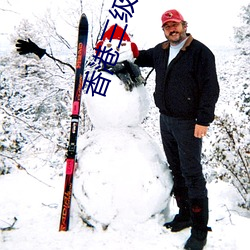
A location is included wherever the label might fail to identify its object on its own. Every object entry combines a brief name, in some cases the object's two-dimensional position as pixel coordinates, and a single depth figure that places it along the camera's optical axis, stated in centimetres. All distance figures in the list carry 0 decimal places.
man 242
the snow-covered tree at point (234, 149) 598
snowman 281
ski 296
